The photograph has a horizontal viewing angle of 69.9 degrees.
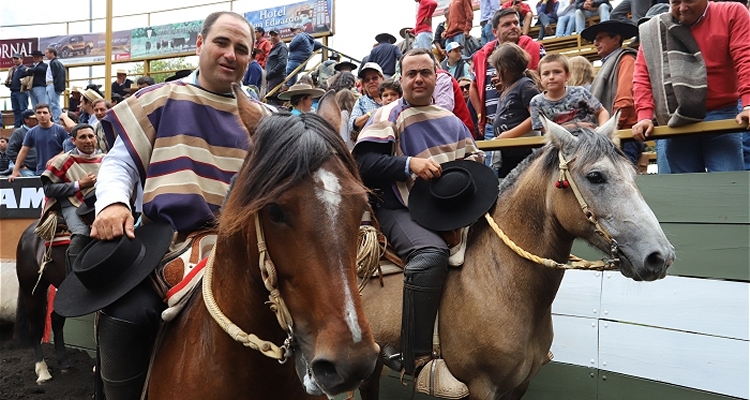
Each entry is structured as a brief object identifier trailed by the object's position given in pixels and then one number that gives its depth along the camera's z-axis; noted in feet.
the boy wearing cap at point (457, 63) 29.27
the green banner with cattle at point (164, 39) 73.41
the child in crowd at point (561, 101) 14.33
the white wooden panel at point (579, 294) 12.94
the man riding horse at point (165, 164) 6.79
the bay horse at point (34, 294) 21.67
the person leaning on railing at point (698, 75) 11.55
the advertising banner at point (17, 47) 85.81
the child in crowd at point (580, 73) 17.74
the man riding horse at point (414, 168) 10.83
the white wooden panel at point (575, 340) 12.86
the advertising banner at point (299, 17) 60.08
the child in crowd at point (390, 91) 18.79
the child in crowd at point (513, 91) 15.80
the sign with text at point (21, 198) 26.11
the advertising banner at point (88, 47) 80.38
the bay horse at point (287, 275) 4.65
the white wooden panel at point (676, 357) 10.95
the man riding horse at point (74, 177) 19.95
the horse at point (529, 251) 9.25
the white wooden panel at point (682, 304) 11.07
